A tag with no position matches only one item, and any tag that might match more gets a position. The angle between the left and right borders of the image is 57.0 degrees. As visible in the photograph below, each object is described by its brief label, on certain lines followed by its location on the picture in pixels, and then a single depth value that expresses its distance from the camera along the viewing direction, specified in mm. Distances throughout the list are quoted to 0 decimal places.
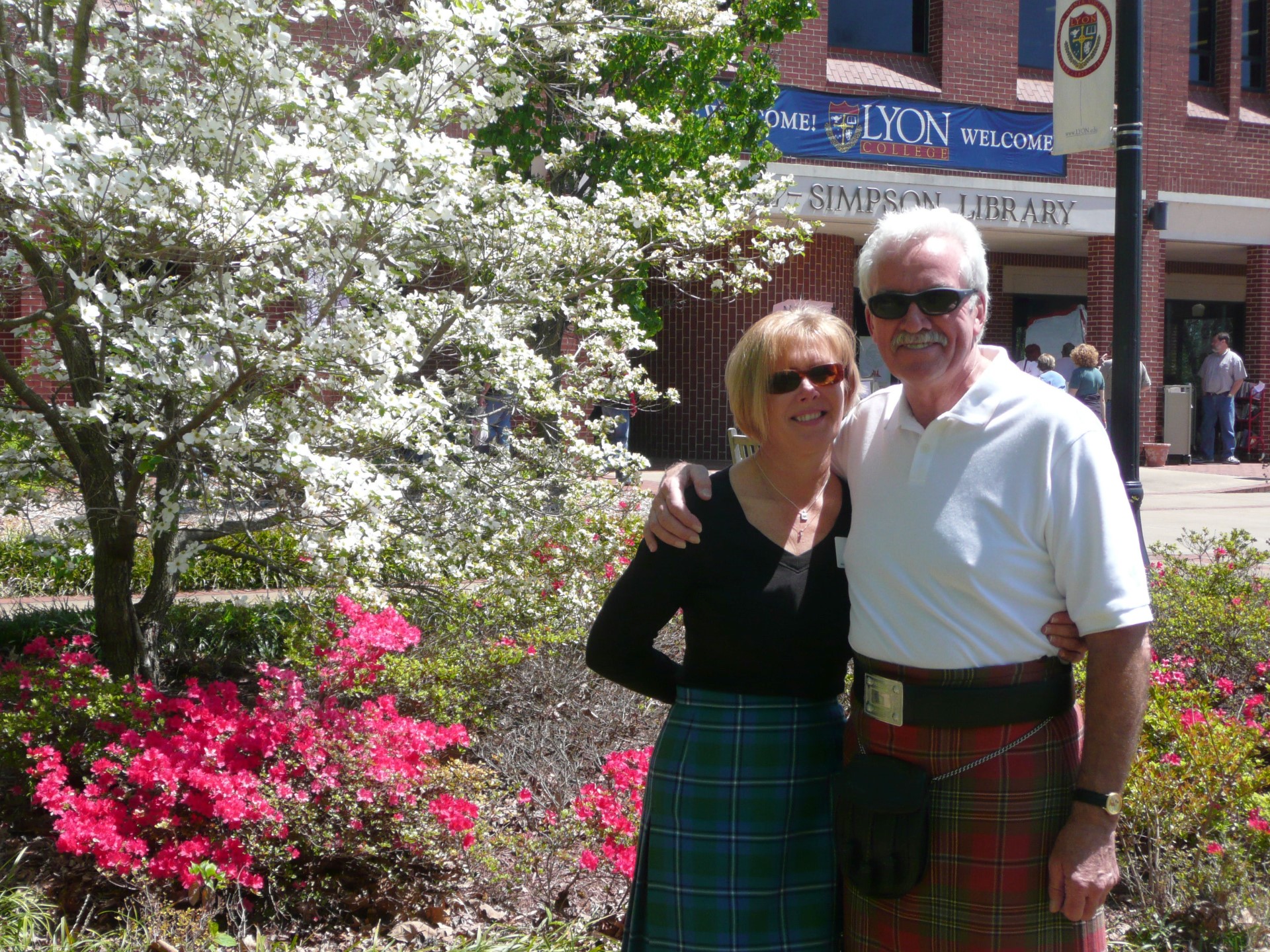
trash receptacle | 18656
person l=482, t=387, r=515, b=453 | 5336
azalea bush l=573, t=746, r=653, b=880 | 3314
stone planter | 18094
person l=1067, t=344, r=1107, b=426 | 12617
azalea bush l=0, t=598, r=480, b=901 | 3195
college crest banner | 5695
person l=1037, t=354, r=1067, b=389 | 12320
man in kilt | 1930
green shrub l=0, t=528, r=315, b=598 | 4691
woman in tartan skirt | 2207
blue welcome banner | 16484
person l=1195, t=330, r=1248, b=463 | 18422
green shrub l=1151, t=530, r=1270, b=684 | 5379
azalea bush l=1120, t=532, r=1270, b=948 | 3330
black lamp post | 5453
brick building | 16922
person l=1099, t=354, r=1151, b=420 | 14438
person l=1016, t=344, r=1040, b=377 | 18219
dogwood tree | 3543
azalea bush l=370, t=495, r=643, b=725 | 4566
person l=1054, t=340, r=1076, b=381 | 20062
